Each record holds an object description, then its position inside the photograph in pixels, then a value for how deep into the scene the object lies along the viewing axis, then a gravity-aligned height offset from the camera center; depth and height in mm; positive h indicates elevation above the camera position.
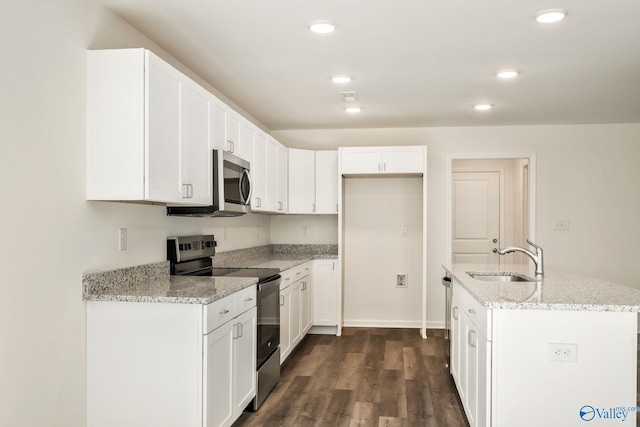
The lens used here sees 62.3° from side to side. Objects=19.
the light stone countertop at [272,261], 4398 -420
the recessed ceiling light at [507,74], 3834 +1054
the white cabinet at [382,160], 5555 +603
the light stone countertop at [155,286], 2512 -379
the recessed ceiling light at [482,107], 4930 +1042
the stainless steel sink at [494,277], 3748 -429
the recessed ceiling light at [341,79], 3992 +1053
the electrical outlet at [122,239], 2840 -122
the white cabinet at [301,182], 5758 +382
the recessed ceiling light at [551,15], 2736 +1062
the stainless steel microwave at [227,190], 3350 +182
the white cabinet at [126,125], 2479 +435
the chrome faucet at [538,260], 3461 -283
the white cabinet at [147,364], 2518 -705
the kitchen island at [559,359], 2293 -628
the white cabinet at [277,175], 4980 +414
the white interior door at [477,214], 7129 +41
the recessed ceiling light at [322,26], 2918 +1066
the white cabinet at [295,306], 4277 -807
